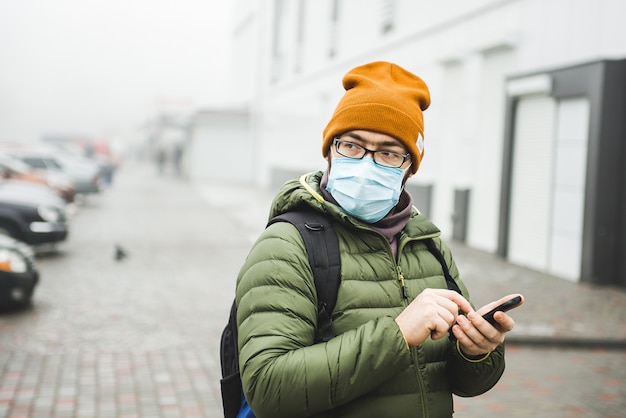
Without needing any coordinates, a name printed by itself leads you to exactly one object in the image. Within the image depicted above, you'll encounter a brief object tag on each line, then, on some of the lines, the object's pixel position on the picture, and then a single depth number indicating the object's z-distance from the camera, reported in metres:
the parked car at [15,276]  8.83
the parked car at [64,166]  23.94
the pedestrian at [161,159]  51.62
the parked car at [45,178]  19.62
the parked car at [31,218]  12.80
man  1.90
